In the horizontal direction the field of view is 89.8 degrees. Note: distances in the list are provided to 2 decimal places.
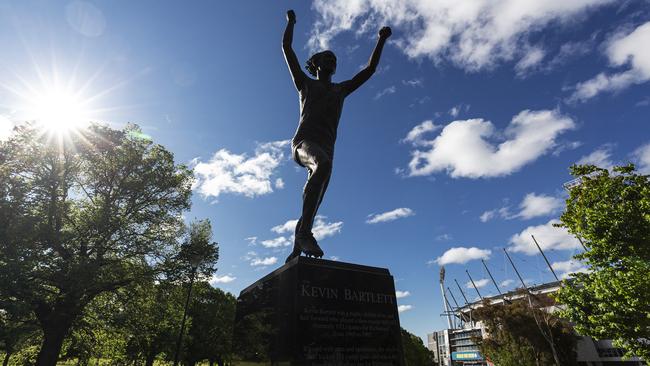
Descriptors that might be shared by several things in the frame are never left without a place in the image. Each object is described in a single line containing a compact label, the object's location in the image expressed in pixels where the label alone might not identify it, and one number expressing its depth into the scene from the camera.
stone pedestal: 2.72
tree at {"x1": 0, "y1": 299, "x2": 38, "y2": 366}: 11.47
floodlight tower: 76.25
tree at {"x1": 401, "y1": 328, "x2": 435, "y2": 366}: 52.09
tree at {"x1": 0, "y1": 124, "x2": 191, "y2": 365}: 12.18
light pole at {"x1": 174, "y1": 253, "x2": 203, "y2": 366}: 16.59
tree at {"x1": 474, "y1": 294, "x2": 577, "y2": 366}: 28.84
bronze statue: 3.86
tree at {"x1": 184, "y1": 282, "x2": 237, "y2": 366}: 30.11
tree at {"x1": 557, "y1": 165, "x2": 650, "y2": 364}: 11.59
